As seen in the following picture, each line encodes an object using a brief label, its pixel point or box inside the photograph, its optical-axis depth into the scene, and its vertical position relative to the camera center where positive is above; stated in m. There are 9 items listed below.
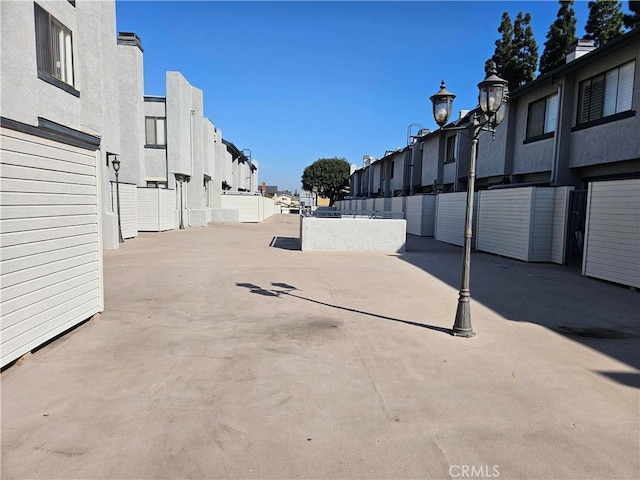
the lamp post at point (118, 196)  17.22 +0.05
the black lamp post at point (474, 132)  5.67 +1.10
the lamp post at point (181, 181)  27.00 +1.21
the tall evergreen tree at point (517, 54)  27.97 +10.91
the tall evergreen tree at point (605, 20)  23.33 +11.16
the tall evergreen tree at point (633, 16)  21.17 +10.57
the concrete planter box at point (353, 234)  15.41 -1.23
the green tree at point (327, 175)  74.25 +5.11
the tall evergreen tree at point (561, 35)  25.08 +11.01
